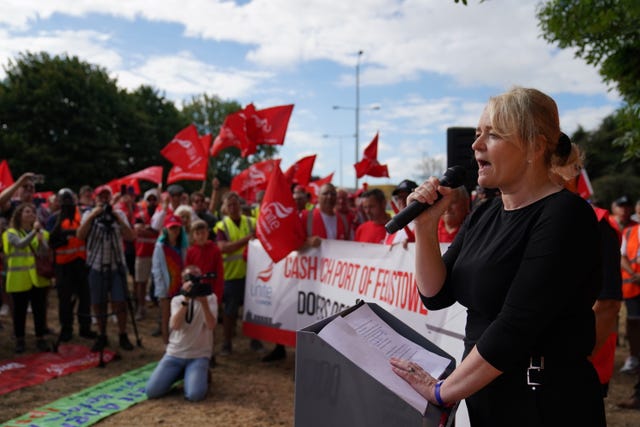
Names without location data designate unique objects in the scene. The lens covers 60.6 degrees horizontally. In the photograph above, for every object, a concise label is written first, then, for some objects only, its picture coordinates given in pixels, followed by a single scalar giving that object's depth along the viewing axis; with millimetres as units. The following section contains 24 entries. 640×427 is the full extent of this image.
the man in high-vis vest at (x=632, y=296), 6461
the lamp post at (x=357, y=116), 33531
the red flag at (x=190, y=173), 9984
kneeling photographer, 5574
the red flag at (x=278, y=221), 6297
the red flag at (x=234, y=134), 9789
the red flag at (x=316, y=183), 14914
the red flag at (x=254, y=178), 11125
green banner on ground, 4855
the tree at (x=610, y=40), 8258
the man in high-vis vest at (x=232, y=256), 7385
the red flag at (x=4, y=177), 10133
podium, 1521
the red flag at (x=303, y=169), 11211
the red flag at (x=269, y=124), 9273
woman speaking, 1422
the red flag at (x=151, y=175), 12685
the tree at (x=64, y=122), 32469
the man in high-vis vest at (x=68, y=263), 7445
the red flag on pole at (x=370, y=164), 11984
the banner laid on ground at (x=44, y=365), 6016
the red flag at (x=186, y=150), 10211
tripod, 7113
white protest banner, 4395
